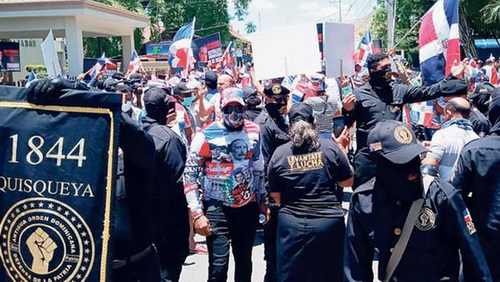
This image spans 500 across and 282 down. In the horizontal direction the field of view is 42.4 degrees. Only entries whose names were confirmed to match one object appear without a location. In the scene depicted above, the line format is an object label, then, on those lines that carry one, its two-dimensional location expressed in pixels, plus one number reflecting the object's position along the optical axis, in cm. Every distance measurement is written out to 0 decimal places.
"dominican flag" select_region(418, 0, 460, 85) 627
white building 2348
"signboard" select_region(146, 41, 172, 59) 4111
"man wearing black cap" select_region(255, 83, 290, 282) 576
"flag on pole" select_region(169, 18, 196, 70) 1259
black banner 278
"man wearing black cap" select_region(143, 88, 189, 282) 494
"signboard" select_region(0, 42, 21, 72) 2792
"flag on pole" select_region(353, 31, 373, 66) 1238
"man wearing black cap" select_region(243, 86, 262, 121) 745
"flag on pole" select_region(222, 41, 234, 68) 1563
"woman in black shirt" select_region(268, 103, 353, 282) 482
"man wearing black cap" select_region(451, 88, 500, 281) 411
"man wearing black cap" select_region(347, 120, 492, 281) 316
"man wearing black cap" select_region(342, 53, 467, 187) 604
